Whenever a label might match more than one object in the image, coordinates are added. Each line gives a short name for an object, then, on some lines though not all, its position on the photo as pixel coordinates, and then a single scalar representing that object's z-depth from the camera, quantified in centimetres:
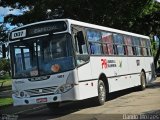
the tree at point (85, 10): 2158
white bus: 1102
